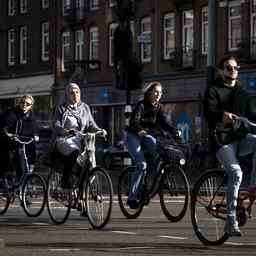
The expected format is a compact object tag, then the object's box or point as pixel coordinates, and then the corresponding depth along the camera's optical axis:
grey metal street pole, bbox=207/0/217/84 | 21.25
